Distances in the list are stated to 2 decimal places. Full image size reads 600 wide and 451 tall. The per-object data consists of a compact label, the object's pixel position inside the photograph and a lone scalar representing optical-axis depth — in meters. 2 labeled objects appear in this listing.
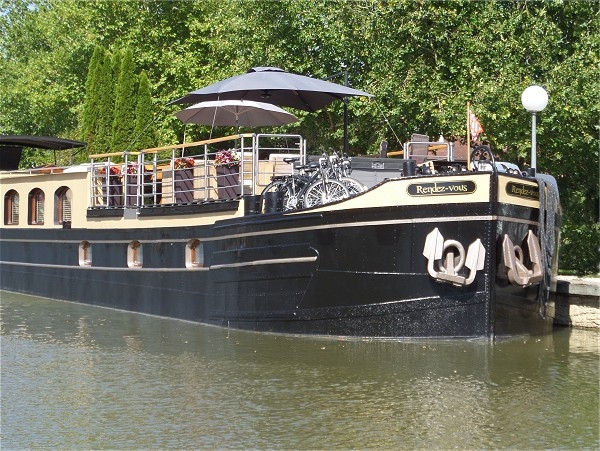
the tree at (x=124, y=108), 33.50
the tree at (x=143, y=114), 33.31
